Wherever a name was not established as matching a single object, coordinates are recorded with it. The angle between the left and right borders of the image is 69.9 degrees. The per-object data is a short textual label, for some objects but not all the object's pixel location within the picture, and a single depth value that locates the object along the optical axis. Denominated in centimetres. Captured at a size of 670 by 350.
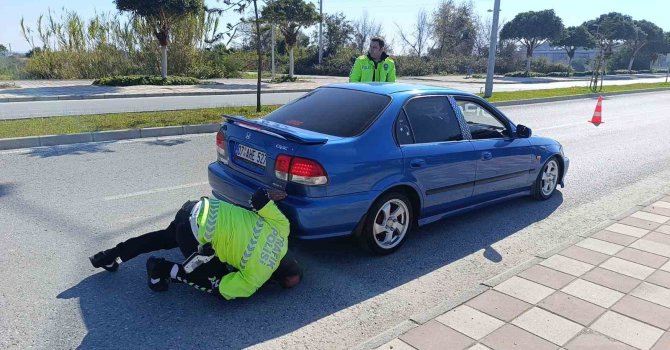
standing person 681
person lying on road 311
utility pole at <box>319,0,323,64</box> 3991
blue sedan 353
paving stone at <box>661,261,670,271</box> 377
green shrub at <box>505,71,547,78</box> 4430
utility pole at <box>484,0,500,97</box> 1870
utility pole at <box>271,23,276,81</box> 2709
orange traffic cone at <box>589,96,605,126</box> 1259
